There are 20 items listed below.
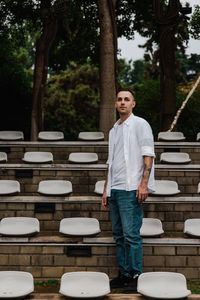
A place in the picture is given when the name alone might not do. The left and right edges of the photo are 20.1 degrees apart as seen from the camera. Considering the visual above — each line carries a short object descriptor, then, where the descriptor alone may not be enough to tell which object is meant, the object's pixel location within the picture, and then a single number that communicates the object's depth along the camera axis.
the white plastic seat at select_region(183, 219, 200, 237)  6.53
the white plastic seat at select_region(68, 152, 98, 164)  9.07
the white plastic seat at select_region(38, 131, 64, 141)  10.83
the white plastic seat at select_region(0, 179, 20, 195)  7.64
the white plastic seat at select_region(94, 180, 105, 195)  7.73
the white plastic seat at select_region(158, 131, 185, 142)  10.67
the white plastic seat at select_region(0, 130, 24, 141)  10.59
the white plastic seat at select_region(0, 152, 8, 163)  9.24
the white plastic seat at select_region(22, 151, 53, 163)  9.00
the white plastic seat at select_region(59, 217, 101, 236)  6.52
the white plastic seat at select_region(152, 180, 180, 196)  7.53
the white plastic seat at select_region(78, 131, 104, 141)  10.77
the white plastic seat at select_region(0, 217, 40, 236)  6.51
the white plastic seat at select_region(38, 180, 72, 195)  7.64
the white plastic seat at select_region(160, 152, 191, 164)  8.98
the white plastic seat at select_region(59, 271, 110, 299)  5.18
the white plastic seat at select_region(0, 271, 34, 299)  5.15
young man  5.57
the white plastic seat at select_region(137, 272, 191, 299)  5.13
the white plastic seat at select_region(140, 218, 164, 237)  6.43
